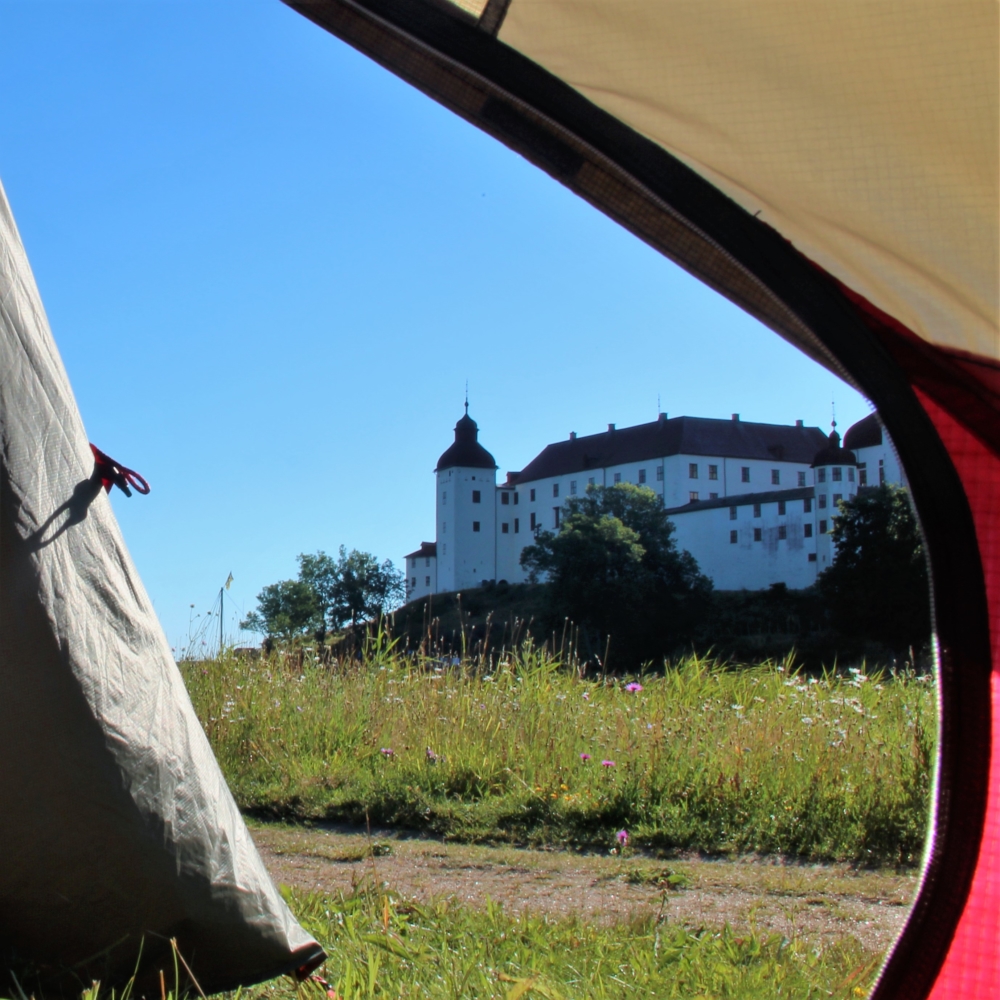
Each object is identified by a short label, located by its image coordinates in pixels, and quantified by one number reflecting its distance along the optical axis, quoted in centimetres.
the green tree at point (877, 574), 4288
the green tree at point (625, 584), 5659
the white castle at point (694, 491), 5788
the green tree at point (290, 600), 8669
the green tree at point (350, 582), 8750
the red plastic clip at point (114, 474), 237
